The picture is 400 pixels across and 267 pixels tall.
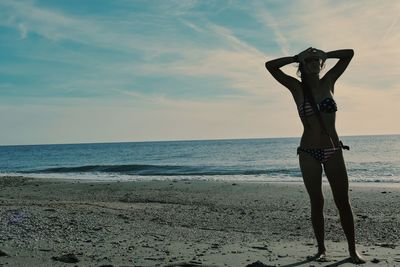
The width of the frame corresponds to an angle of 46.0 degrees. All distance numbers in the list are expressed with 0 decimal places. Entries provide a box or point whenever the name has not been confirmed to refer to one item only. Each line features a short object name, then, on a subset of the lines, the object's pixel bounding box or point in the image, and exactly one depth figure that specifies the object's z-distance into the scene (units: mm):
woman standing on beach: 5230
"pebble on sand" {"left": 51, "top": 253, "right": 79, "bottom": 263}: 5521
